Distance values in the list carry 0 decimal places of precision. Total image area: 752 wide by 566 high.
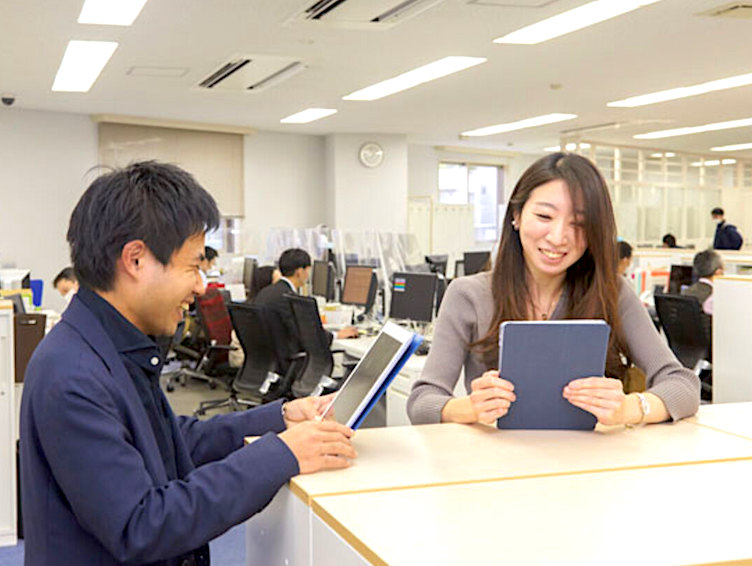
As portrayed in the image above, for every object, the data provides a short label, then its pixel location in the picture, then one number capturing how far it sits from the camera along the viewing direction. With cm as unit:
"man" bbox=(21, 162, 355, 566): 121
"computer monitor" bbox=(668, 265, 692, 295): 695
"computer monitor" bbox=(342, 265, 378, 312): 657
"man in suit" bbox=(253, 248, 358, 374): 567
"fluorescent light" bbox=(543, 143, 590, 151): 1316
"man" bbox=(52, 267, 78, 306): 623
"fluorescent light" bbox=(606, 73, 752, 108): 833
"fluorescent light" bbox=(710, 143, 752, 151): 1424
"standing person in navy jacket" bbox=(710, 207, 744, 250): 1288
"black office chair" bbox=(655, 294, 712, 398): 522
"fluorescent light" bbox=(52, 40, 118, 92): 695
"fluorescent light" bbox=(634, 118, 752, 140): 1139
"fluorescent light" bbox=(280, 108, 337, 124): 1057
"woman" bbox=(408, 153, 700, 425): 191
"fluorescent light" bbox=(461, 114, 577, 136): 1096
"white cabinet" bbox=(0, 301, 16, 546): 380
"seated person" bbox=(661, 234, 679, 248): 1307
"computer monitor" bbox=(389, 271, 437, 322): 550
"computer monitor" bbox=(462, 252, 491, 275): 886
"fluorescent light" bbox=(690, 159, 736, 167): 1598
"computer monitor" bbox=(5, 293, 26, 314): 498
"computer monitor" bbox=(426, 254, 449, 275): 834
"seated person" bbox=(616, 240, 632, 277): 651
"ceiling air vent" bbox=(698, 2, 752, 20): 566
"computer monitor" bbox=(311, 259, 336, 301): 734
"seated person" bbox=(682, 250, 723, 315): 585
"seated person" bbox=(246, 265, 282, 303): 691
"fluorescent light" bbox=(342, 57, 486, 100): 752
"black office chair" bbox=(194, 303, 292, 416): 558
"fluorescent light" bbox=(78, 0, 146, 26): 562
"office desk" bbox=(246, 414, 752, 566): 136
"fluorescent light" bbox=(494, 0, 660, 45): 562
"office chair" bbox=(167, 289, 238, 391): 659
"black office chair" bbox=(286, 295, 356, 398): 534
